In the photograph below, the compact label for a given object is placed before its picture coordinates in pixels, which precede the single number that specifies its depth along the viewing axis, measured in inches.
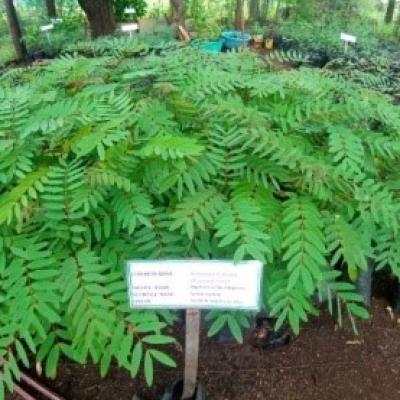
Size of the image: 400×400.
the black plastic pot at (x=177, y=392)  67.0
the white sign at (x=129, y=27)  232.1
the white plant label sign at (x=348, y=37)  245.0
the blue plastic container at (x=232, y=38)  333.1
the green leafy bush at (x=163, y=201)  44.9
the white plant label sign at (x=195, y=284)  47.7
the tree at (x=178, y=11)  281.4
